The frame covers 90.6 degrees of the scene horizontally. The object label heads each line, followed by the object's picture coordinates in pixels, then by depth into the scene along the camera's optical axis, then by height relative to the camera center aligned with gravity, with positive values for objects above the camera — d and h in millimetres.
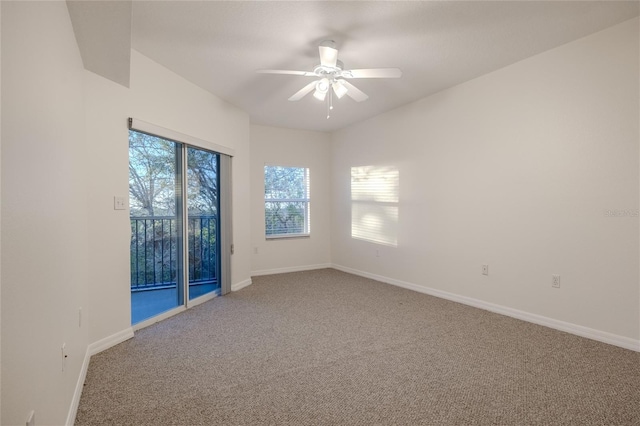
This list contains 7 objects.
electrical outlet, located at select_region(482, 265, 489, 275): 3406 -652
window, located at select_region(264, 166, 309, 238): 5340 +179
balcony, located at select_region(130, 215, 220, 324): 3023 -526
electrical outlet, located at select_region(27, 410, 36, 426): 1061 -700
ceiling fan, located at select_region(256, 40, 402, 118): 2465 +1150
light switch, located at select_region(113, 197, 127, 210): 2600 +85
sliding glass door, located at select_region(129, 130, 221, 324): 2990 -114
